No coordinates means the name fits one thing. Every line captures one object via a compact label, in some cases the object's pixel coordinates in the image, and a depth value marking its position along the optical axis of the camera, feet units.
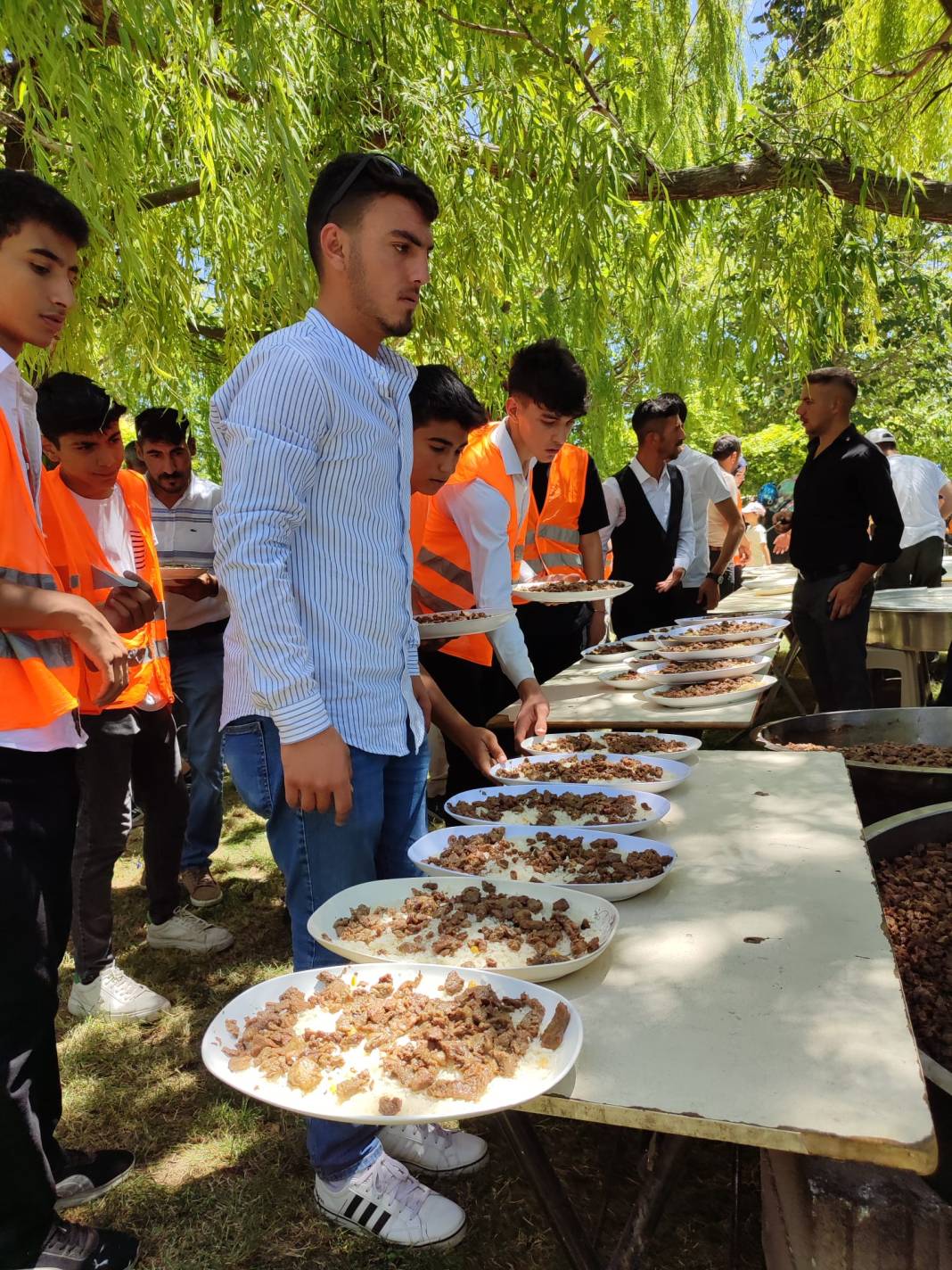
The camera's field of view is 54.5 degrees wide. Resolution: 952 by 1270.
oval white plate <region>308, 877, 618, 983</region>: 4.12
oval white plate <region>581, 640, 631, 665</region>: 12.94
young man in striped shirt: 4.71
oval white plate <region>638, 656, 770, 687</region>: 10.54
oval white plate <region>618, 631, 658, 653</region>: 13.15
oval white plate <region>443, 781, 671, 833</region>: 5.72
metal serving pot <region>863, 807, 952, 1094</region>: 6.48
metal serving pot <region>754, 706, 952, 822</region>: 9.13
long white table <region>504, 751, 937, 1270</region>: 3.21
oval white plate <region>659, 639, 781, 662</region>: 10.91
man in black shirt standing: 13.46
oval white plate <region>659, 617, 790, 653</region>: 12.41
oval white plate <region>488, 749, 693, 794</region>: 6.54
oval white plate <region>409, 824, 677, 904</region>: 4.87
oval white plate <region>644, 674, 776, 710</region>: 9.78
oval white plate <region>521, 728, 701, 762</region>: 7.55
